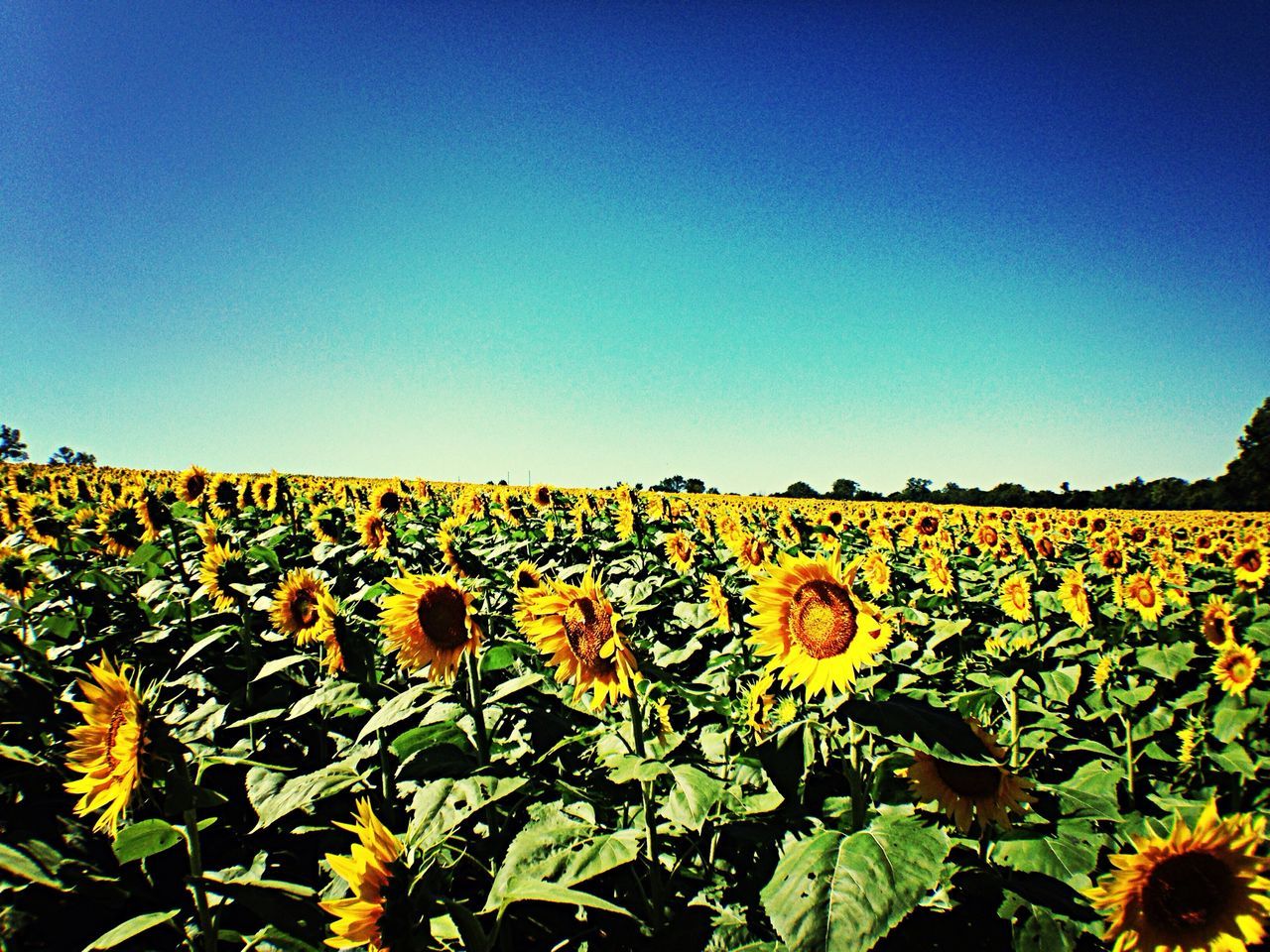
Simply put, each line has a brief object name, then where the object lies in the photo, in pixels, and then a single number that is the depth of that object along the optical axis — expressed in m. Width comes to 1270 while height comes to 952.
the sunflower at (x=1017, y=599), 6.54
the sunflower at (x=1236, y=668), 5.10
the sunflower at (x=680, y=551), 6.86
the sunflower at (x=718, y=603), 4.04
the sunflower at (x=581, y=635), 2.46
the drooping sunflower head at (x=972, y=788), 2.16
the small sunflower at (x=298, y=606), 3.72
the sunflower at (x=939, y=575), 7.17
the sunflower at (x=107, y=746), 1.84
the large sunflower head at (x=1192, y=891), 1.67
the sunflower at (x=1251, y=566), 8.23
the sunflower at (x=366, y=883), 1.46
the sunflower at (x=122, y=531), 6.13
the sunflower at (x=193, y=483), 7.57
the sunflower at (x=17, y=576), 4.55
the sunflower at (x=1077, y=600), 5.34
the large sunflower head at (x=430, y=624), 2.76
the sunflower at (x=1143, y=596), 6.59
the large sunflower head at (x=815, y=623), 2.18
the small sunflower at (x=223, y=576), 4.02
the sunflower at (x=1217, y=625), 5.79
